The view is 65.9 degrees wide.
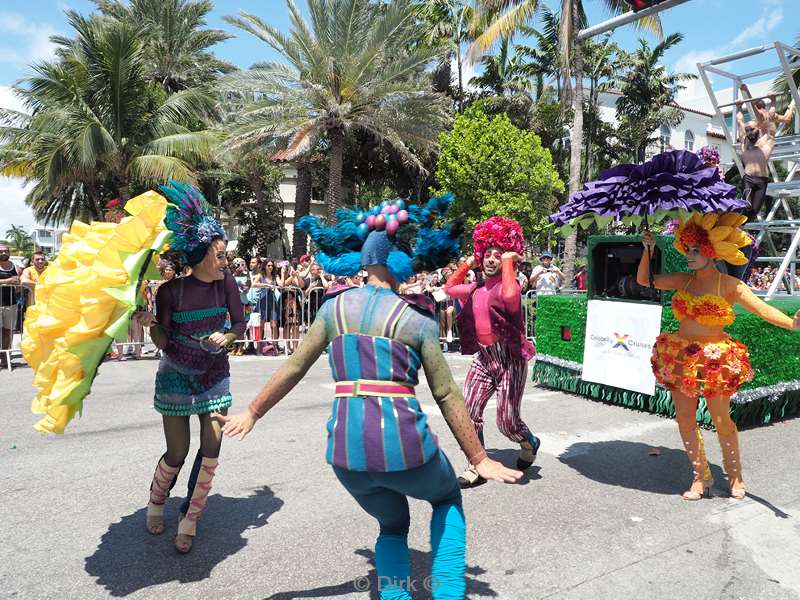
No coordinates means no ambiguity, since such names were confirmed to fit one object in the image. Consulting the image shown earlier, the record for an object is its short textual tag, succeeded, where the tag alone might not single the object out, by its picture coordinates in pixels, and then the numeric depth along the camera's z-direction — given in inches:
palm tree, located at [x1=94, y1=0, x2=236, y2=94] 1122.0
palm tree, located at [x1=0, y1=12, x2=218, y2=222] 714.8
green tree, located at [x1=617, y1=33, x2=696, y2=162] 1240.2
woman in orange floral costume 162.9
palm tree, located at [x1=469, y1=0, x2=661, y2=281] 700.7
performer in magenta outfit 173.9
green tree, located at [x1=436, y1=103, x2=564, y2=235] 824.9
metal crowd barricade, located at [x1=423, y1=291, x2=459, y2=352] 486.6
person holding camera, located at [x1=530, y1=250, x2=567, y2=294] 487.2
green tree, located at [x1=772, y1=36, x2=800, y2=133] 942.4
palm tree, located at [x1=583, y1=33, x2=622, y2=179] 1230.3
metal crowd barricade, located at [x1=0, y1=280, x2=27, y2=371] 398.3
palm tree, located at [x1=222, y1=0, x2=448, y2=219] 672.4
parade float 238.8
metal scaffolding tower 283.9
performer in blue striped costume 94.8
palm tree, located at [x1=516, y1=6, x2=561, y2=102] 1147.3
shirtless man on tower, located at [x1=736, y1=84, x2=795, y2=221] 283.9
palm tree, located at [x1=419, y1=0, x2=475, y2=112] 1111.0
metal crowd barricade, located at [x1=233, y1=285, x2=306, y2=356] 460.1
